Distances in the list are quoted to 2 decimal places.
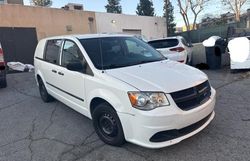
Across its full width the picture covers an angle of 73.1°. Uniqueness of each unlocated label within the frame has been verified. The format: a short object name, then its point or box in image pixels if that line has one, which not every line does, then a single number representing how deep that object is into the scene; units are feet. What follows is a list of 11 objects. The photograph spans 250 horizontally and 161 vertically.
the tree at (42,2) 109.08
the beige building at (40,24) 32.60
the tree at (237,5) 83.21
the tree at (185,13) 70.57
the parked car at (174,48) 21.48
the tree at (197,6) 70.42
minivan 6.98
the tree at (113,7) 112.24
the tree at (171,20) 92.37
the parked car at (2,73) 17.91
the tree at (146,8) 93.35
